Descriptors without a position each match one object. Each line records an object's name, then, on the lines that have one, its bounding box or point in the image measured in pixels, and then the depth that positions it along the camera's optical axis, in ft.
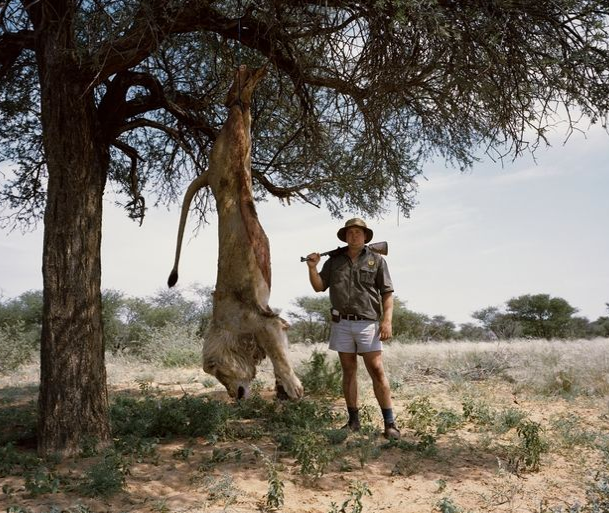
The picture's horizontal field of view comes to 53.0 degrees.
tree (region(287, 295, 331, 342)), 95.04
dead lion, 15.52
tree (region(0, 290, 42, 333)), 68.08
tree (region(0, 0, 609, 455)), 18.29
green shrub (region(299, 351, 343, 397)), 30.07
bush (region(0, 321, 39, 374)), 50.65
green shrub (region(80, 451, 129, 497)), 15.99
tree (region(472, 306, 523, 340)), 94.08
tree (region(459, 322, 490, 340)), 103.71
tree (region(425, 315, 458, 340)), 99.96
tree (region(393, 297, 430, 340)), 95.43
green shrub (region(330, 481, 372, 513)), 14.31
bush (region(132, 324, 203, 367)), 46.68
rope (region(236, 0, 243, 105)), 16.43
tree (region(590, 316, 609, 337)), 107.45
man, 21.25
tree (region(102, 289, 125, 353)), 63.04
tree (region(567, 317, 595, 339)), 99.22
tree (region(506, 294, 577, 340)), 98.87
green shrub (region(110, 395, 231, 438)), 21.54
